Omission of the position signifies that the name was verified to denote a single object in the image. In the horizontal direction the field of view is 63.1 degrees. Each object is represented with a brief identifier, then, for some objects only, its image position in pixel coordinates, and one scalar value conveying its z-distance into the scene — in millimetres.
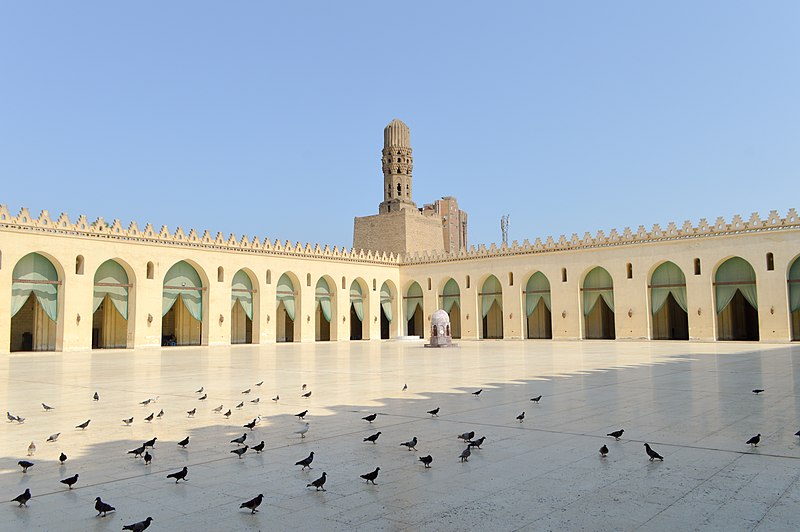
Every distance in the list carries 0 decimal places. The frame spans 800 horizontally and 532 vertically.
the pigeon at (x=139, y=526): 4098
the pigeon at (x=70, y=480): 5247
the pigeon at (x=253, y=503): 4574
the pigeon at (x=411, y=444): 6509
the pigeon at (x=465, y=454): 6105
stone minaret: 48719
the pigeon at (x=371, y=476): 5336
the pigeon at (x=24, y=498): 4773
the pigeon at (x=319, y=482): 5114
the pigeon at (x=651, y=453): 5948
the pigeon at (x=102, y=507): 4500
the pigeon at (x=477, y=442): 6605
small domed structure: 29078
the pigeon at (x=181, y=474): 5398
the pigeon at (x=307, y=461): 5832
